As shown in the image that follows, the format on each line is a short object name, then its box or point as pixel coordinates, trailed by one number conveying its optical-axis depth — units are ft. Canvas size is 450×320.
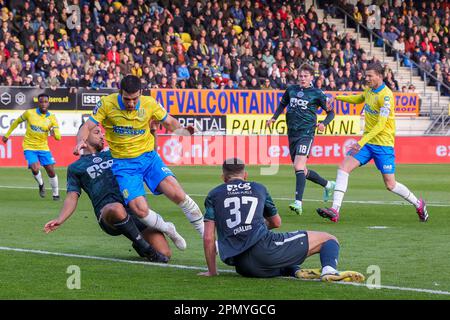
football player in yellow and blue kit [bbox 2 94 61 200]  73.05
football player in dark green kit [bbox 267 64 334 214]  58.03
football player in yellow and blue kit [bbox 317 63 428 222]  51.55
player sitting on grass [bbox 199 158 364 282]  31.12
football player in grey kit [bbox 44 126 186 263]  36.60
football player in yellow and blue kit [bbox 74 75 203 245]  38.65
